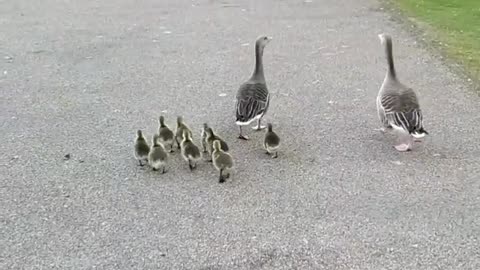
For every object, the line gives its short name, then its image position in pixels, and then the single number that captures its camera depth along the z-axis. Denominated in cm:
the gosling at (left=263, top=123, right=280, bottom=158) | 626
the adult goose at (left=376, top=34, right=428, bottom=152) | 617
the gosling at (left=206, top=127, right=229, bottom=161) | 620
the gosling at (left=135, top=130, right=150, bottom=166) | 613
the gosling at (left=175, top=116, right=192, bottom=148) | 649
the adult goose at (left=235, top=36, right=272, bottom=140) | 659
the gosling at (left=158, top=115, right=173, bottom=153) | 640
